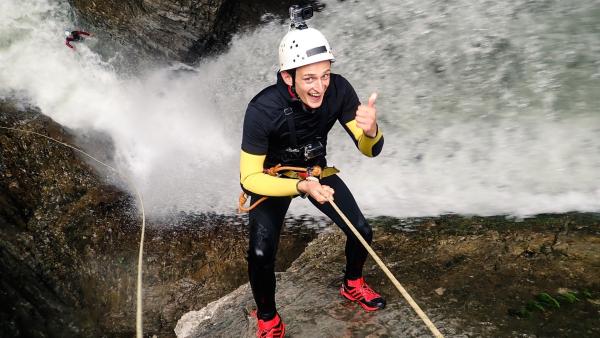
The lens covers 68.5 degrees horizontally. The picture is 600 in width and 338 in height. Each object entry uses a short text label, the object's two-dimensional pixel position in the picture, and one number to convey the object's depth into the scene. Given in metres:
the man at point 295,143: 3.73
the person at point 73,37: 10.39
